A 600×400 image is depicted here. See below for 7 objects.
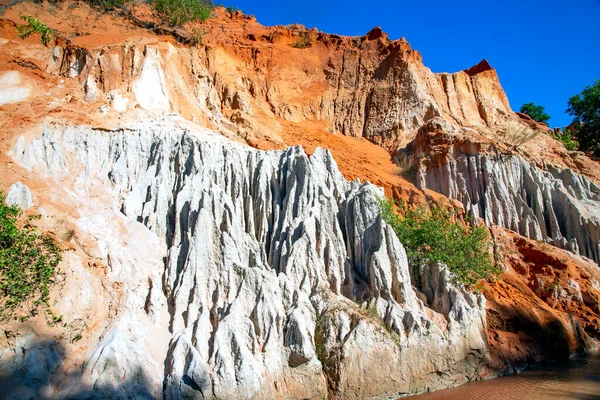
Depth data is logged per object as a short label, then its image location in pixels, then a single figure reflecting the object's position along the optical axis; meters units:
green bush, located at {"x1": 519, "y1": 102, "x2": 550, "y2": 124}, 48.72
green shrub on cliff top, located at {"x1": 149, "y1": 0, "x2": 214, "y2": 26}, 35.88
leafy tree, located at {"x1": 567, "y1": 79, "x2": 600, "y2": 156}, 37.94
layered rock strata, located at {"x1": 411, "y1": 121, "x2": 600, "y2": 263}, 25.11
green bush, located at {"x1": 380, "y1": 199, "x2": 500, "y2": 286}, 18.31
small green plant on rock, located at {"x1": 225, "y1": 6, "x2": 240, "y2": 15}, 44.88
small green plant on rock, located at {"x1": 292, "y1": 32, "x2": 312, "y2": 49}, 38.12
